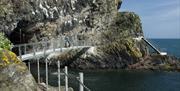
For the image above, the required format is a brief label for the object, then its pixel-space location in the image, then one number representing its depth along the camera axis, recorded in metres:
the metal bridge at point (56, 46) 18.98
